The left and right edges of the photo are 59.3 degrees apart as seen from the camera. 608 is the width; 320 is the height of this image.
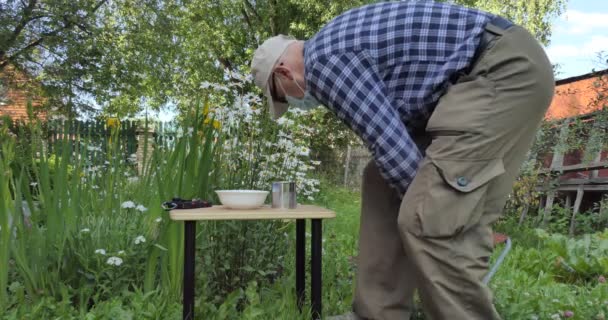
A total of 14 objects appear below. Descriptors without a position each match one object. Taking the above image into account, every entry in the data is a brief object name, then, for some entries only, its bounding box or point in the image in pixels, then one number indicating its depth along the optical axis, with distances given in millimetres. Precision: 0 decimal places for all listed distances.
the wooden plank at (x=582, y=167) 5330
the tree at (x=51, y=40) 10047
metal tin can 1926
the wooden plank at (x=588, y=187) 5461
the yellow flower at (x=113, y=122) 2817
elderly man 1370
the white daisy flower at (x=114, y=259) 1997
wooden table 1692
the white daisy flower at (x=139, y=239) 2125
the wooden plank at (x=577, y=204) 5238
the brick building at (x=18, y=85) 10641
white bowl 1882
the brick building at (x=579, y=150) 4898
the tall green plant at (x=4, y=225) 2014
